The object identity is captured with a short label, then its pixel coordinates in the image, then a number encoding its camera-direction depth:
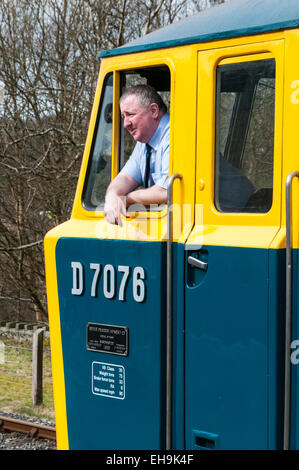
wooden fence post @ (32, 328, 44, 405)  18.73
